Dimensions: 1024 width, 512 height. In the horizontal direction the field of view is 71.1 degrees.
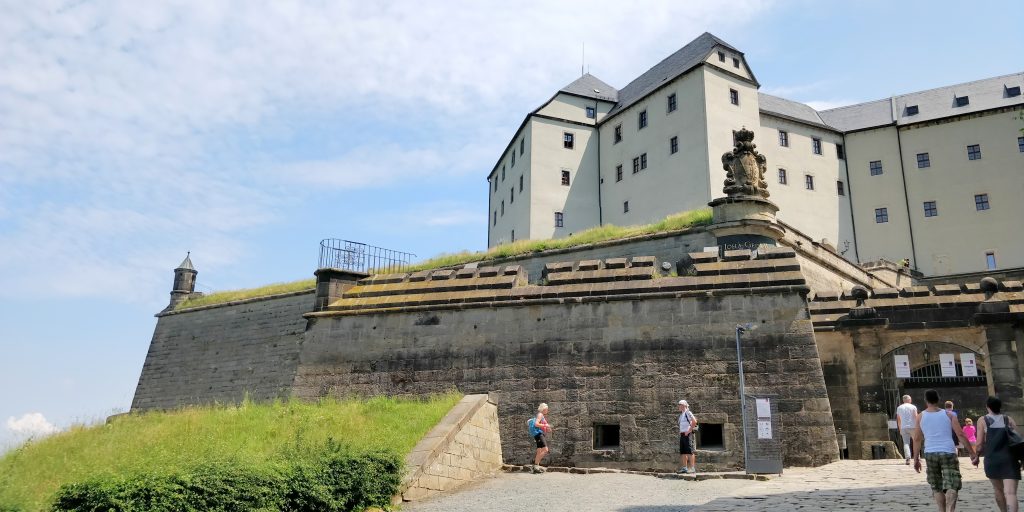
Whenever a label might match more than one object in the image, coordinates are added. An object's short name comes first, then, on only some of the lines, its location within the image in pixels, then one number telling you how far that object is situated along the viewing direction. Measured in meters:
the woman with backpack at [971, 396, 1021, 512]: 8.02
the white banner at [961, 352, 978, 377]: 15.46
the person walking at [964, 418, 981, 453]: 15.42
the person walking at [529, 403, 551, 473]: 13.87
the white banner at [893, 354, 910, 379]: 15.74
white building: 42.31
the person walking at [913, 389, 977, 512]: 8.32
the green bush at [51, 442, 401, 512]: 7.24
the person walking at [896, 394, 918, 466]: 13.20
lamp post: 13.71
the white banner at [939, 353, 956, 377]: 15.63
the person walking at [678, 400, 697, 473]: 13.07
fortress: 14.38
